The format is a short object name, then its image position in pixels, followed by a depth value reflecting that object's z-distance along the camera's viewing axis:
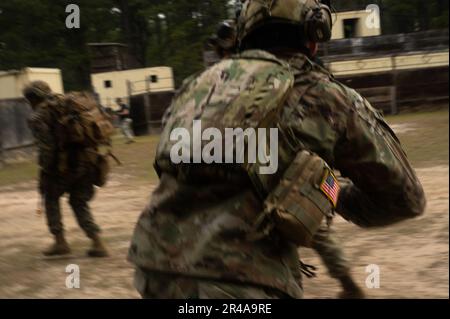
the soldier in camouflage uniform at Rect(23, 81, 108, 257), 4.88
